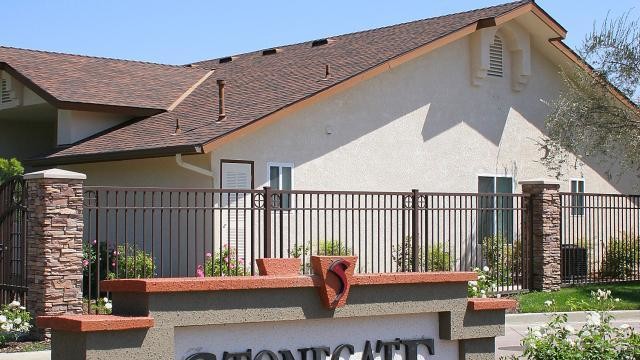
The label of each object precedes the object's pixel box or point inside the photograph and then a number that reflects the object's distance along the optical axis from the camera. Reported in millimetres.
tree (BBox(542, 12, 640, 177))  24734
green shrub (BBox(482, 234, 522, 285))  20969
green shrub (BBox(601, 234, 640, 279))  23781
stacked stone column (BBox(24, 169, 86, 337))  14031
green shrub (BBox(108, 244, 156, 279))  17842
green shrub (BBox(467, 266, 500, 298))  16250
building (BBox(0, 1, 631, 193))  20328
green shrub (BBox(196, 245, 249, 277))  18031
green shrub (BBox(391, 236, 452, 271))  19848
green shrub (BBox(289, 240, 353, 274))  19609
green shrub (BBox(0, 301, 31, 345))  13719
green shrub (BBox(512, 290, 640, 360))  9617
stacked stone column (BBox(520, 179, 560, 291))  20975
